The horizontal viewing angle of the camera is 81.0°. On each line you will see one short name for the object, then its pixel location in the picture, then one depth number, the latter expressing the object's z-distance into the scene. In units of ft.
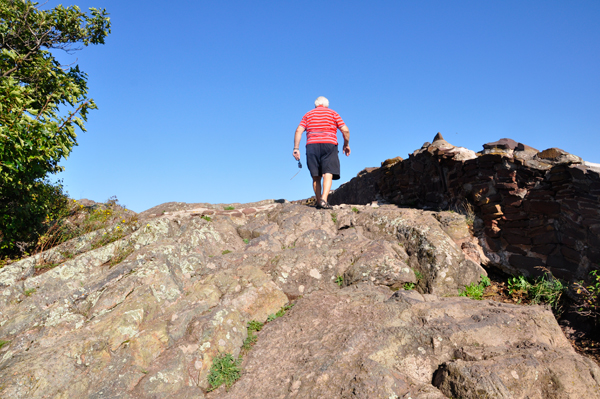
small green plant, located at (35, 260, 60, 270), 19.19
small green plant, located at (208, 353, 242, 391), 12.58
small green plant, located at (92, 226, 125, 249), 21.17
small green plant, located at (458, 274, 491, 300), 17.92
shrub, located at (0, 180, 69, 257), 21.70
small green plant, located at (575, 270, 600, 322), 16.30
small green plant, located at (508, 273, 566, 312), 17.81
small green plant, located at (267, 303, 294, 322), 15.99
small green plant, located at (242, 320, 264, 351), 14.30
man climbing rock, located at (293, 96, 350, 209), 26.43
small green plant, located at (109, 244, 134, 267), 18.95
